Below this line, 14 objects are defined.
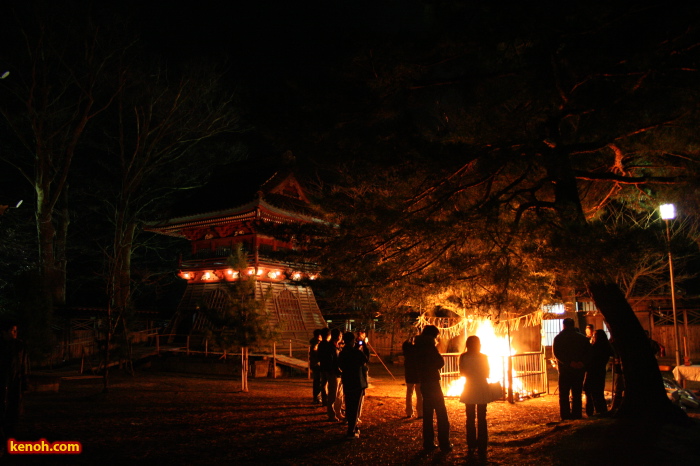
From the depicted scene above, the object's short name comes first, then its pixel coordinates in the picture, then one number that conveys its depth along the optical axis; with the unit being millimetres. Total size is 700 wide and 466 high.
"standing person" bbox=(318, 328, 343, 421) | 9113
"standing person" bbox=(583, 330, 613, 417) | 8937
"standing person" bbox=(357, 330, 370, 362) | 11548
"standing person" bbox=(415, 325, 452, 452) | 6969
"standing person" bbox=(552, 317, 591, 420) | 8438
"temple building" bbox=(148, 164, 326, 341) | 24047
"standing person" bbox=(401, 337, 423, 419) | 7906
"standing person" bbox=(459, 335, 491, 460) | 6699
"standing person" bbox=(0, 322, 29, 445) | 6404
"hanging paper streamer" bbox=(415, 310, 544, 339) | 11797
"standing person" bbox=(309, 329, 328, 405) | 10798
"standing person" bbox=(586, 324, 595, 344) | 10385
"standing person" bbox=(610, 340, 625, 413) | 9344
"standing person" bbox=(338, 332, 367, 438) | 7730
